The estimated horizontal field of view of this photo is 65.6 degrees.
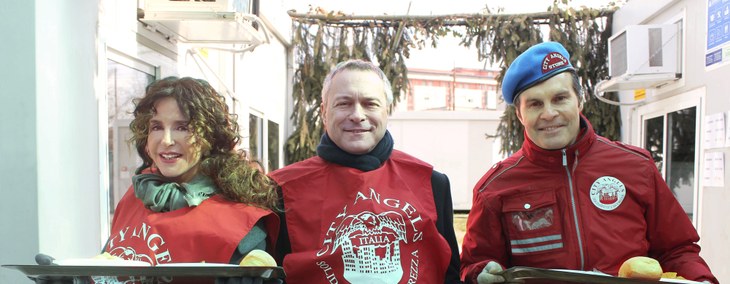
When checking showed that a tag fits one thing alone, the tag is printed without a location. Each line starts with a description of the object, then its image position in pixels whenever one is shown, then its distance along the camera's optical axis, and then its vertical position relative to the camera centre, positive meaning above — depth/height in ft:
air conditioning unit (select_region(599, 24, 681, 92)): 17.17 +2.22
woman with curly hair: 5.45 -0.68
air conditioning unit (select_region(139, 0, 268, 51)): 10.70 +2.02
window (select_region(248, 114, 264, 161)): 19.51 -0.31
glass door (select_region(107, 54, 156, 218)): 10.15 +0.09
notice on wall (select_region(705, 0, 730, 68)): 13.79 +2.35
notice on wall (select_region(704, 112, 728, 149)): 14.33 -0.11
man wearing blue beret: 6.06 -0.81
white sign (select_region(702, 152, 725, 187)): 14.29 -1.11
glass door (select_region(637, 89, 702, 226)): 16.25 -0.50
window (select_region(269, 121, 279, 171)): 23.41 -0.88
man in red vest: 5.88 -0.87
